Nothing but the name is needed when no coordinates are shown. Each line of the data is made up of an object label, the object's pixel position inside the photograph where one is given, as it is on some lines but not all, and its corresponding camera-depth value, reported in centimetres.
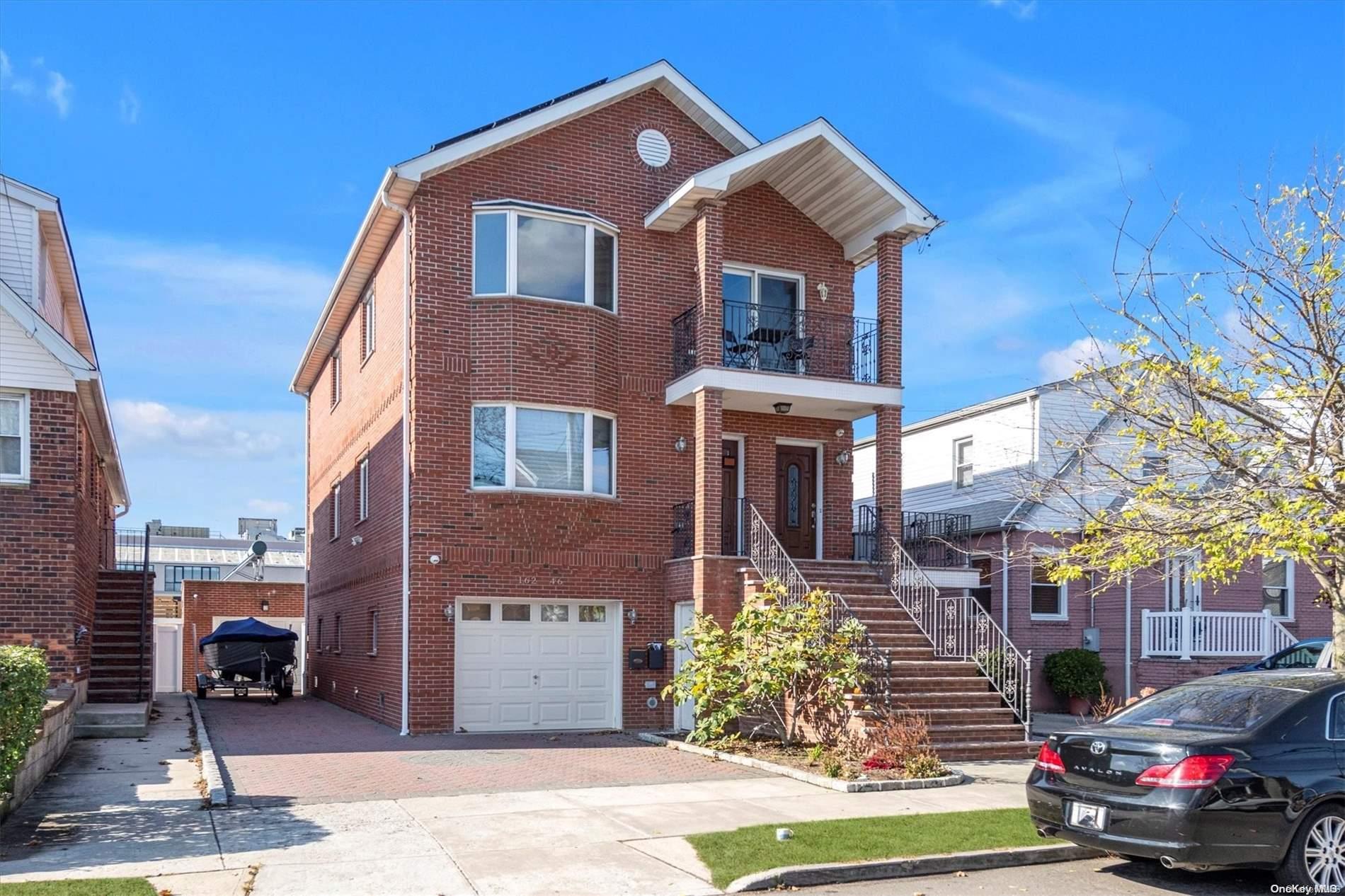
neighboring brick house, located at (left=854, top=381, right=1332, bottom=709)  2347
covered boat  2484
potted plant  2255
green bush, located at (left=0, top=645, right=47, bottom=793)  916
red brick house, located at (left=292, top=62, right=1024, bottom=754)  1762
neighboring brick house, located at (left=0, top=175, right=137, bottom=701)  1578
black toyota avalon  777
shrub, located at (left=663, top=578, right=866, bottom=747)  1467
